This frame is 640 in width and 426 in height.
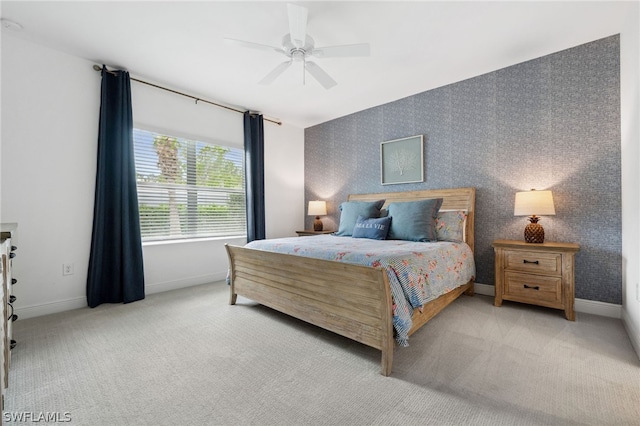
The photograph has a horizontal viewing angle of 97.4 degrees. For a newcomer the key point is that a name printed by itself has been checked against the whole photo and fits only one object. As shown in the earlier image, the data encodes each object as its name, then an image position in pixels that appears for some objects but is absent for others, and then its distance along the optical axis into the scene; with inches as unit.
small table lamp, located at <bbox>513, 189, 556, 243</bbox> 104.5
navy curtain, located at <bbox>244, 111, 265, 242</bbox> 172.7
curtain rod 120.8
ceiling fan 81.2
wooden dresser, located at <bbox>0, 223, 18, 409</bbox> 58.6
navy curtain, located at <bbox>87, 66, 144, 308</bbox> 119.0
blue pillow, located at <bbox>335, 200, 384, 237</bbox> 140.3
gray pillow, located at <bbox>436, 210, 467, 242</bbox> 124.0
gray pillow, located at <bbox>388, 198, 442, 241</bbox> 119.5
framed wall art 151.1
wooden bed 70.3
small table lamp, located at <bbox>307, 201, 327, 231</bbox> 185.9
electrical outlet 114.2
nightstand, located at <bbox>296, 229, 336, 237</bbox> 180.1
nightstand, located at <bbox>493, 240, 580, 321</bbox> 98.9
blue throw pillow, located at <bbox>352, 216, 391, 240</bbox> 124.2
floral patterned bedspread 72.9
